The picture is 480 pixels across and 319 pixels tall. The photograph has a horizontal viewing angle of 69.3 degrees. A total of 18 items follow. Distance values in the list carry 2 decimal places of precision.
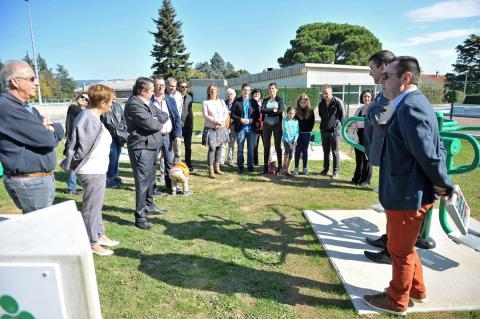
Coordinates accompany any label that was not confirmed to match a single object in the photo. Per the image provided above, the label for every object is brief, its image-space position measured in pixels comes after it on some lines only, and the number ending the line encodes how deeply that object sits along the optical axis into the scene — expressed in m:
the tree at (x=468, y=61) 38.00
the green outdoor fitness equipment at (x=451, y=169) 3.21
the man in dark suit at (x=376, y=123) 3.09
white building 30.73
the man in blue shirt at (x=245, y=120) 7.63
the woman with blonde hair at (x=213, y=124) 7.20
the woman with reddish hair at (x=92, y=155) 3.54
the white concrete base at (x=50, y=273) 1.30
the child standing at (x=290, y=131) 7.36
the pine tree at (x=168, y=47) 51.84
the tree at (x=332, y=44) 47.00
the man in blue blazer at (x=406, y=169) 2.36
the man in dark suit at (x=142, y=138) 4.31
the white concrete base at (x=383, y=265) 2.96
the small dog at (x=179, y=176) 5.97
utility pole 25.08
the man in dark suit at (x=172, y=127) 5.83
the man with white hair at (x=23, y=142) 2.74
